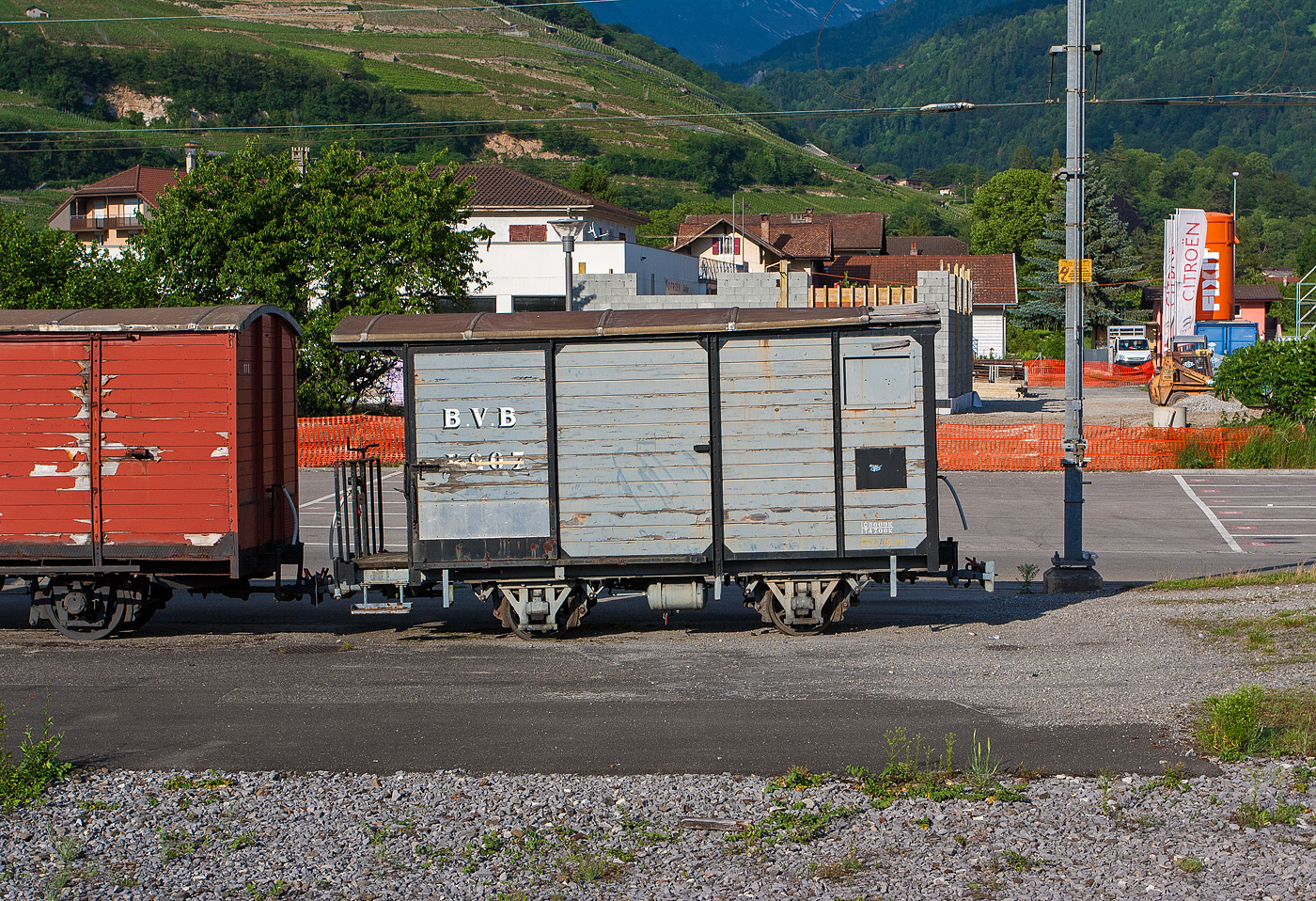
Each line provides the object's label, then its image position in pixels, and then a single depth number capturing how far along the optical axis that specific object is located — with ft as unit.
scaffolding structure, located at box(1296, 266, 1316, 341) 243.07
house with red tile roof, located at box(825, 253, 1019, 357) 264.31
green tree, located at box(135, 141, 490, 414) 112.16
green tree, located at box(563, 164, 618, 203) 295.69
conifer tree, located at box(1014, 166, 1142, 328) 245.65
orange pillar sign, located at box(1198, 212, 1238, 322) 175.11
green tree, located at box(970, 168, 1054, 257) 367.66
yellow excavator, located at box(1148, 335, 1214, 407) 147.54
